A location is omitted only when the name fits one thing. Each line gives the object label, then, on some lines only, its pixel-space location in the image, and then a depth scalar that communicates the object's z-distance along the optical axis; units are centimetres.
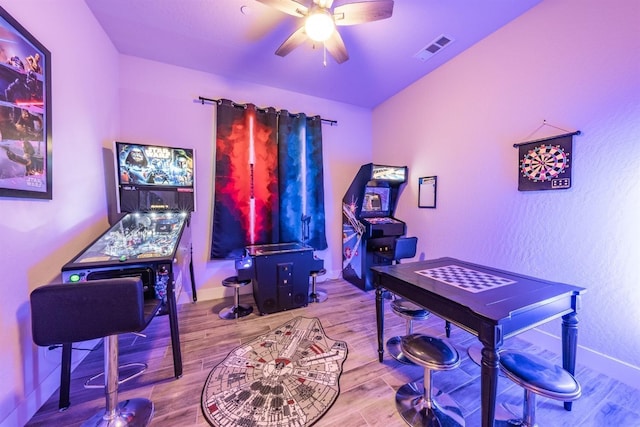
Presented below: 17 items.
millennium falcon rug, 138
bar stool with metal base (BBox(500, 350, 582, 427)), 103
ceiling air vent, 243
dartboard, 192
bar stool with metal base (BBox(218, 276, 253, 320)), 262
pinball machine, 151
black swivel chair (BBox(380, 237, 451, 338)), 276
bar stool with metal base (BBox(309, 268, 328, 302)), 305
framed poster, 120
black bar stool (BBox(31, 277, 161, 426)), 110
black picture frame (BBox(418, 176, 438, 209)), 305
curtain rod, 296
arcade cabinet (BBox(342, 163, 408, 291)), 329
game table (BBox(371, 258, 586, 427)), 105
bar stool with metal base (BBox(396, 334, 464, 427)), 125
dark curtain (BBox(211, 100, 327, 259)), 306
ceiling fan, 168
